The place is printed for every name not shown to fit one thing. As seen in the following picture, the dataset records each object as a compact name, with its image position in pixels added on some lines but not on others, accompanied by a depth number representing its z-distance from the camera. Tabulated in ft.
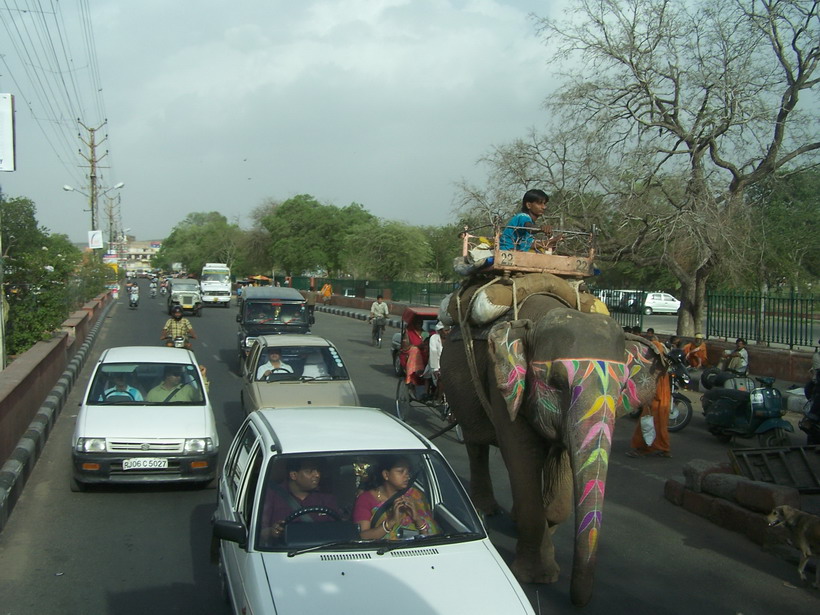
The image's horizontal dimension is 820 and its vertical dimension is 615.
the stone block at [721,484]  25.03
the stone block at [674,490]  27.27
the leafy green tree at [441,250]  201.98
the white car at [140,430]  26.48
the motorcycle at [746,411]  35.35
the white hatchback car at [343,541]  12.64
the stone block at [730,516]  23.93
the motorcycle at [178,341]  47.37
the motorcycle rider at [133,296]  143.64
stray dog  19.95
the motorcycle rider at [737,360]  48.16
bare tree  59.62
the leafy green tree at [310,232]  218.38
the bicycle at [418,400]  40.28
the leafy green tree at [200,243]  338.50
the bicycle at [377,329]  86.28
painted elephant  16.29
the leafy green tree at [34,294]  53.83
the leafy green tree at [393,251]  183.01
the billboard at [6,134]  45.65
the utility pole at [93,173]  142.10
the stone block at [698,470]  26.45
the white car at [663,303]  137.18
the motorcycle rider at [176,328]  47.75
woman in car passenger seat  14.85
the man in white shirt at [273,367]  36.60
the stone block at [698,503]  25.79
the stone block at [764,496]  22.90
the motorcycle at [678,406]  41.09
